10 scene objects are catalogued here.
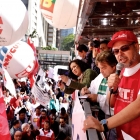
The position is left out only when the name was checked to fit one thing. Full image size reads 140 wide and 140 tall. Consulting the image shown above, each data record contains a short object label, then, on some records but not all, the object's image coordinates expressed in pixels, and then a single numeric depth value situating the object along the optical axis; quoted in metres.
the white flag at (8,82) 2.92
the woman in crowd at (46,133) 3.43
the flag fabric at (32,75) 3.80
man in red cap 1.01
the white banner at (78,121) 1.02
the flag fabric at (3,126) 1.72
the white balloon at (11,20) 2.35
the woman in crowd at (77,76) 1.76
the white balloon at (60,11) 2.68
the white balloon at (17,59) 3.21
